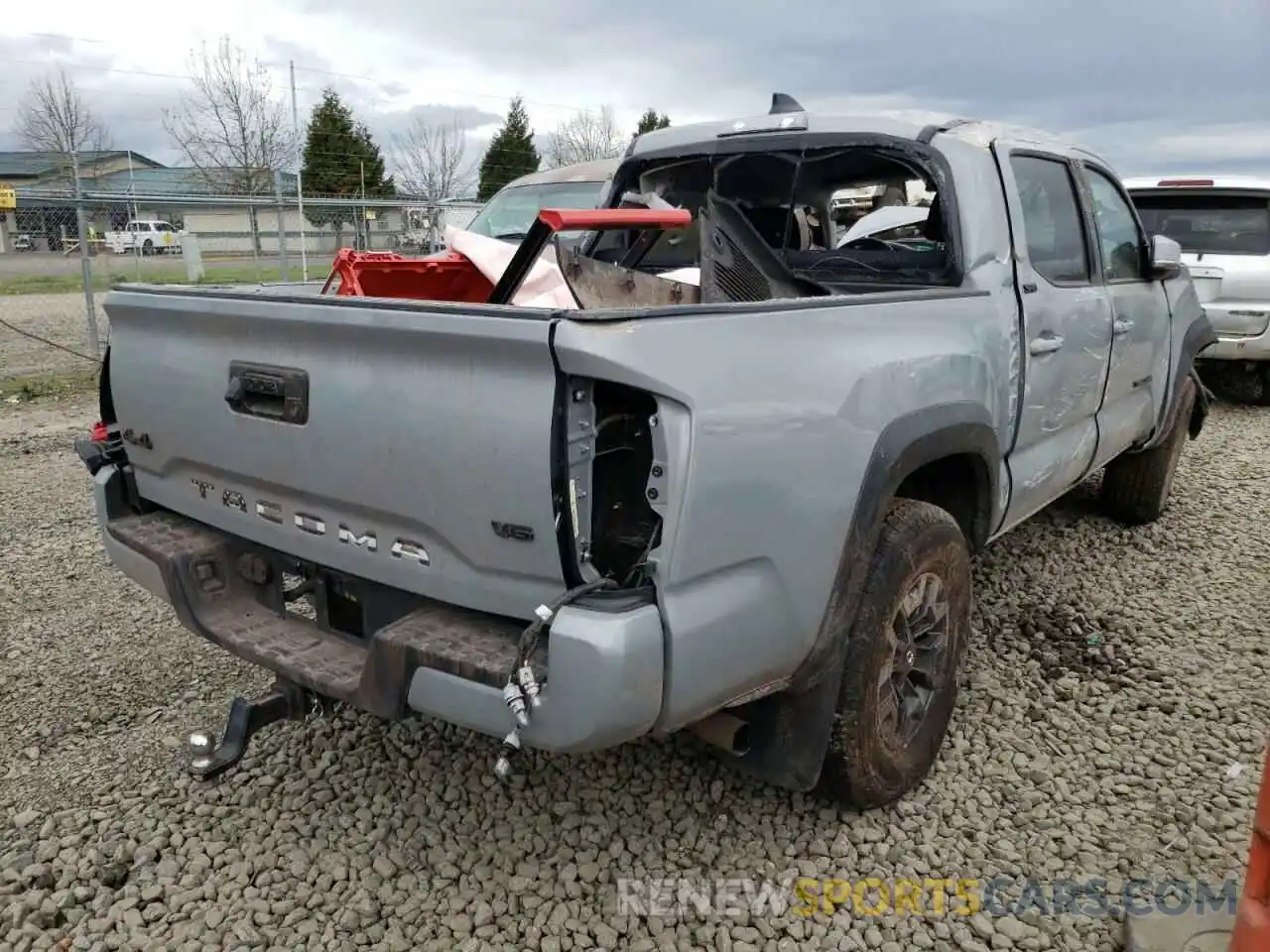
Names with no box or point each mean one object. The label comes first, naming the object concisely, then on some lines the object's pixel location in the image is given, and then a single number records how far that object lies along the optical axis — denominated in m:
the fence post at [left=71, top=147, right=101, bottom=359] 9.91
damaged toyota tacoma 2.07
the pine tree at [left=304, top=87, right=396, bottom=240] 30.17
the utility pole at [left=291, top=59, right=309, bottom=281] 14.13
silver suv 8.51
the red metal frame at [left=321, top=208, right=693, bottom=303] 2.99
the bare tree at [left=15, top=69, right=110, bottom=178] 28.00
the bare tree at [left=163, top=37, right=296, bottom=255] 26.23
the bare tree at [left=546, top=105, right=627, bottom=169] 33.97
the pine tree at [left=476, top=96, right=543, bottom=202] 33.91
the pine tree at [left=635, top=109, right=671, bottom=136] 39.48
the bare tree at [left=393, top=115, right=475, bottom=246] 31.16
